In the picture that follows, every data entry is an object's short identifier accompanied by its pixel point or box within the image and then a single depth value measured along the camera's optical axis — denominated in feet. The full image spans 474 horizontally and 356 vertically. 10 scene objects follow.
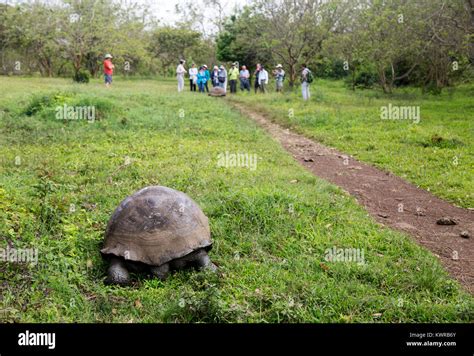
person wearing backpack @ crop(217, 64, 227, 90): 83.46
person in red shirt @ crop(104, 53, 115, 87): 78.41
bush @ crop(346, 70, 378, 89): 96.78
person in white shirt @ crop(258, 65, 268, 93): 82.12
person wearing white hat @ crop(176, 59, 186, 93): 82.74
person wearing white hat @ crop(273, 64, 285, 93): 81.76
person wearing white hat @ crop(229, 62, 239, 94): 84.33
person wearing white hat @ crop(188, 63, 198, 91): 86.43
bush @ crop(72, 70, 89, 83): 92.84
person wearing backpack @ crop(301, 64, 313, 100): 63.52
